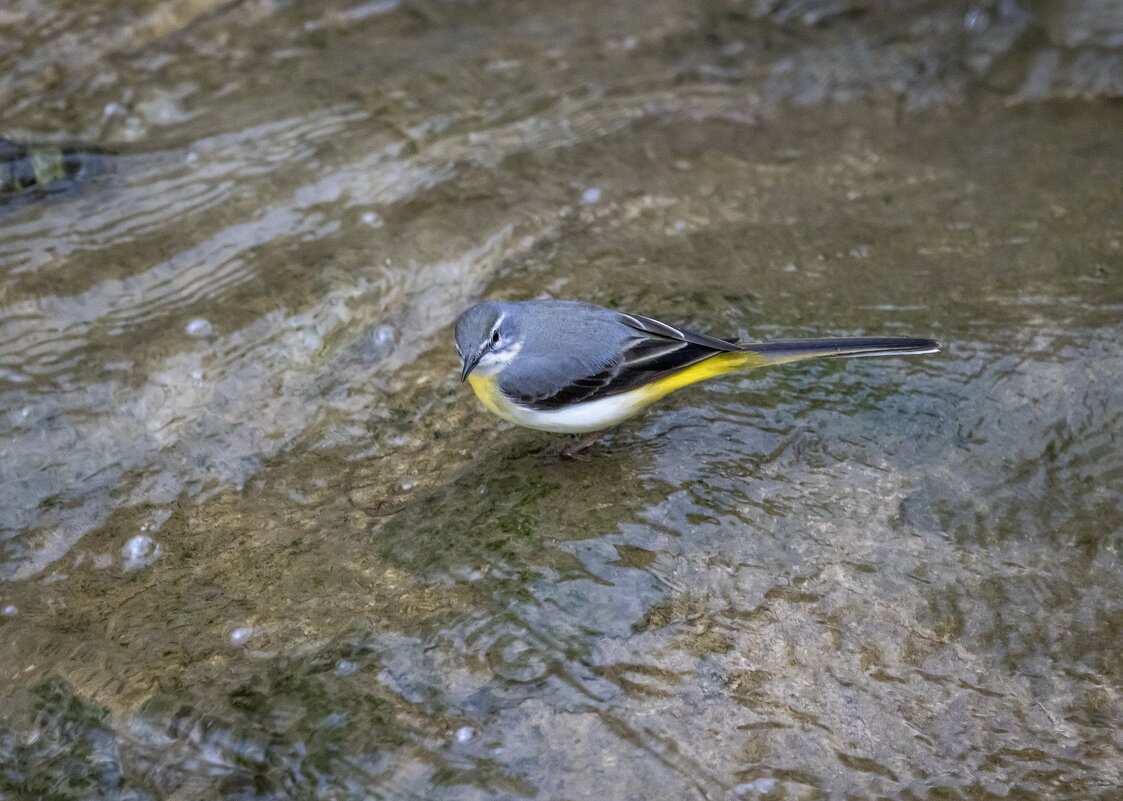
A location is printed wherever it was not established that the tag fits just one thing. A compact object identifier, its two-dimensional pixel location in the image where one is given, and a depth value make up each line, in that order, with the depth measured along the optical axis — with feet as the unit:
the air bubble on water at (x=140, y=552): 16.98
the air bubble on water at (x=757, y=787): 12.52
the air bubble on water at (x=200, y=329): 20.89
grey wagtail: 16.67
